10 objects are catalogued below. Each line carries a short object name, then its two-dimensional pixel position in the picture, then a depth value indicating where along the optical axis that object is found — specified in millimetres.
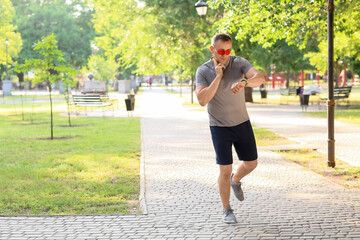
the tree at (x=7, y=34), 50219
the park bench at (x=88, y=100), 22166
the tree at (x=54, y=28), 64875
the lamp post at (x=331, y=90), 8695
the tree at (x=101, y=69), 56562
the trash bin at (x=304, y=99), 23675
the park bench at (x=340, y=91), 24391
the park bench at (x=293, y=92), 32938
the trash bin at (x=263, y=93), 35384
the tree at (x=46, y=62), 14266
